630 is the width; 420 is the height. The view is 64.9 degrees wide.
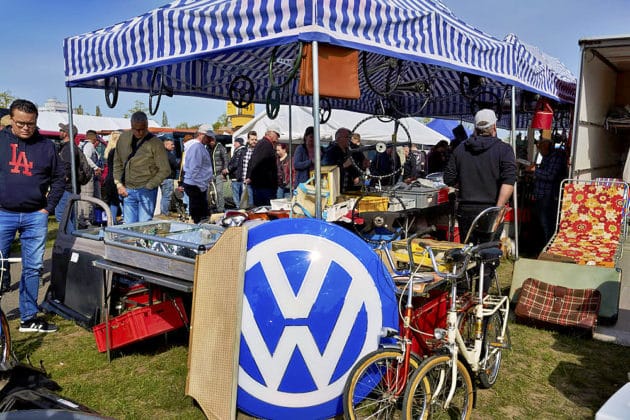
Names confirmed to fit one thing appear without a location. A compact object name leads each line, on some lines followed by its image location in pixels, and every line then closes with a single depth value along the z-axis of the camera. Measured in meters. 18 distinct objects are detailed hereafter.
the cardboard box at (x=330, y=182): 4.14
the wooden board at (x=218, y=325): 2.77
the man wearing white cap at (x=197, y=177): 7.84
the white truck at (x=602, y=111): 6.41
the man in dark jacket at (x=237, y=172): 10.04
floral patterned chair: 5.71
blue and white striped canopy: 3.46
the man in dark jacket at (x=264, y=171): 7.18
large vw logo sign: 2.79
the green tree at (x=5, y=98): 31.58
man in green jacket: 5.87
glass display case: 3.17
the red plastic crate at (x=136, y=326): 3.74
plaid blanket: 4.41
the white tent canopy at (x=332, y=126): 14.26
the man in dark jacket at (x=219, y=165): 11.37
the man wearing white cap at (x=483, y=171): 4.43
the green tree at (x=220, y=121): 57.87
